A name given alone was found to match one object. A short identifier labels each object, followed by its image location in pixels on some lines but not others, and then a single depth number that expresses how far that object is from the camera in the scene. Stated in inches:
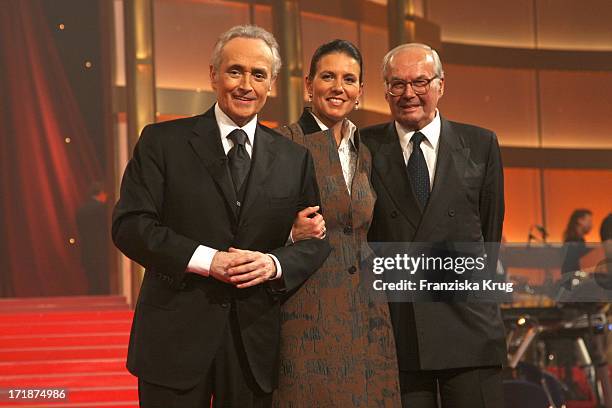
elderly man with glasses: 170.9
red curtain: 364.5
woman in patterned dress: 166.4
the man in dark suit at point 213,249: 148.0
